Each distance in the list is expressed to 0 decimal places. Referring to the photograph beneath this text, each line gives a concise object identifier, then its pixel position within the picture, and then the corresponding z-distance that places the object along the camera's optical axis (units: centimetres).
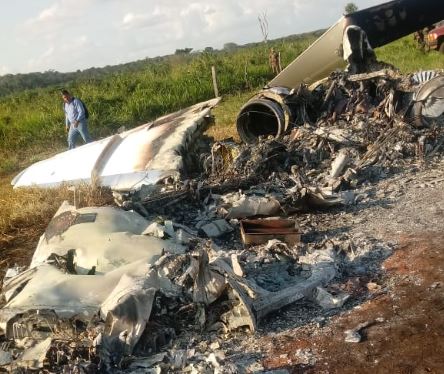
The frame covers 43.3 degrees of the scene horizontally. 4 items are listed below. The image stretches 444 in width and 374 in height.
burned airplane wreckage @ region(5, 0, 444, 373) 404
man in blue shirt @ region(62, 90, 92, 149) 1171
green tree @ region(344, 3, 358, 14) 4762
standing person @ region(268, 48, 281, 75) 2173
